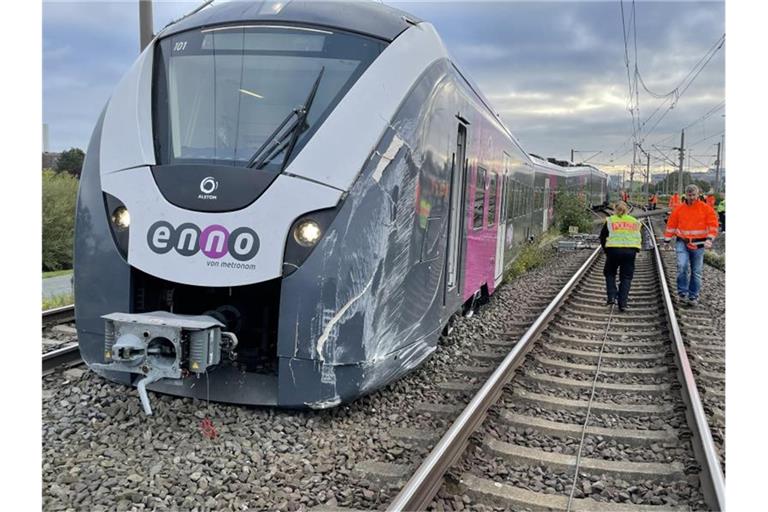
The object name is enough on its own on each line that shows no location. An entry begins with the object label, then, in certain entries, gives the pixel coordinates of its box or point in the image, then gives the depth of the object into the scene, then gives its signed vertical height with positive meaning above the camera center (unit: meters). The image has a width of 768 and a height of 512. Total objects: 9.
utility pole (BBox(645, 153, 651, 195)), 62.09 +5.27
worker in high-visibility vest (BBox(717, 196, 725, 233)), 24.48 +0.53
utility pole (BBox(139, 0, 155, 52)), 10.49 +2.96
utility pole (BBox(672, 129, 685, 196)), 41.42 +5.21
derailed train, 4.30 +0.04
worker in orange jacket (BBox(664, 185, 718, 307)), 9.81 -0.17
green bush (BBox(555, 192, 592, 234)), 24.70 +0.34
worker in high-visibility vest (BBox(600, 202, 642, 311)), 9.48 -0.31
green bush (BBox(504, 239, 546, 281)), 13.19 -0.90
